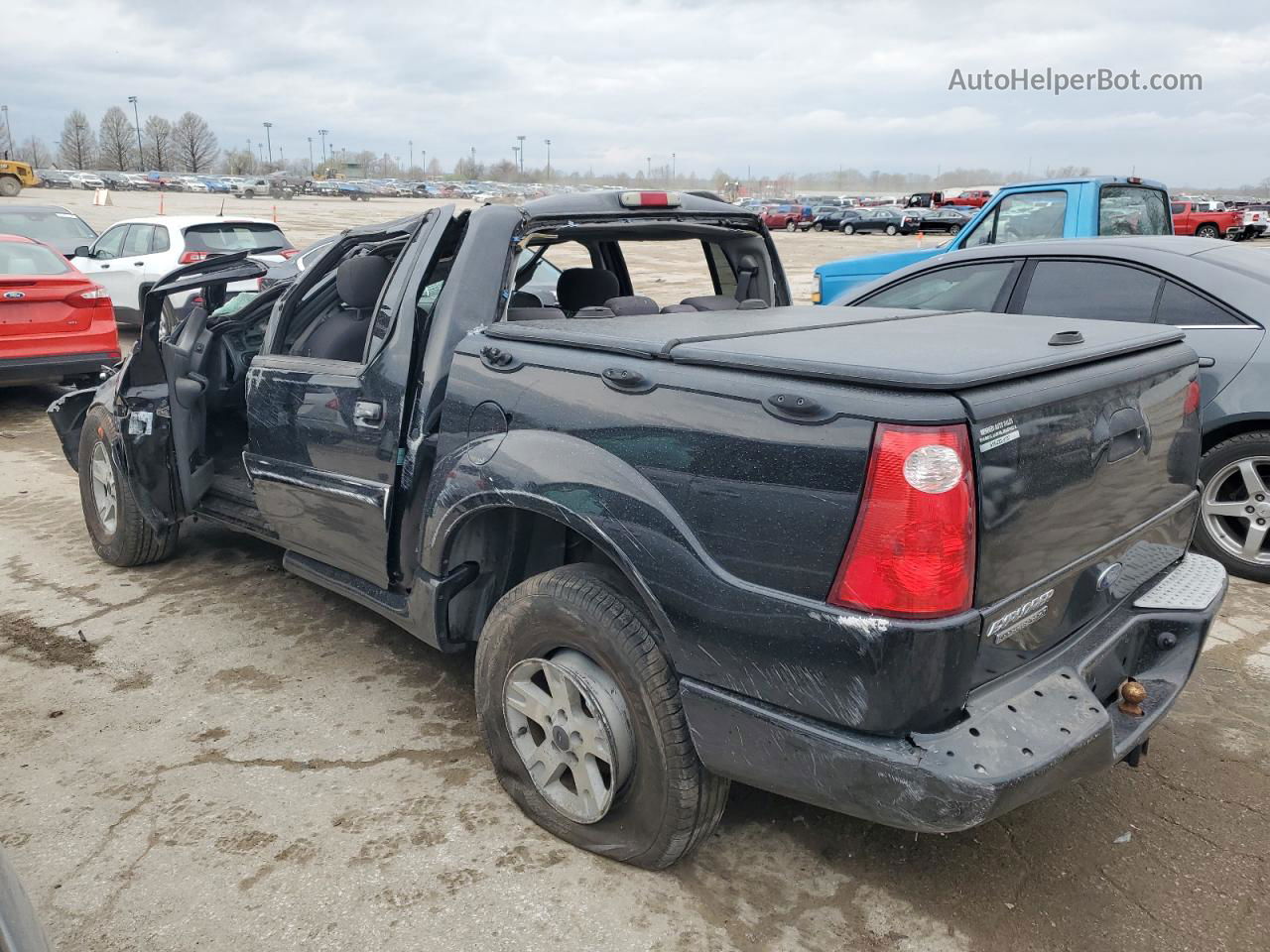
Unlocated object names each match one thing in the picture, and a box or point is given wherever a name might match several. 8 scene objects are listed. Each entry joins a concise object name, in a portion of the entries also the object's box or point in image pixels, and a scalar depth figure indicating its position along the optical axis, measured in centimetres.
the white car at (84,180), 7478
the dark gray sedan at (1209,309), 478
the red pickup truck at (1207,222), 3325
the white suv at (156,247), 1210
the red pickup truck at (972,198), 5012
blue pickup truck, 809
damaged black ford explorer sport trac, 210
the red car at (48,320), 820
